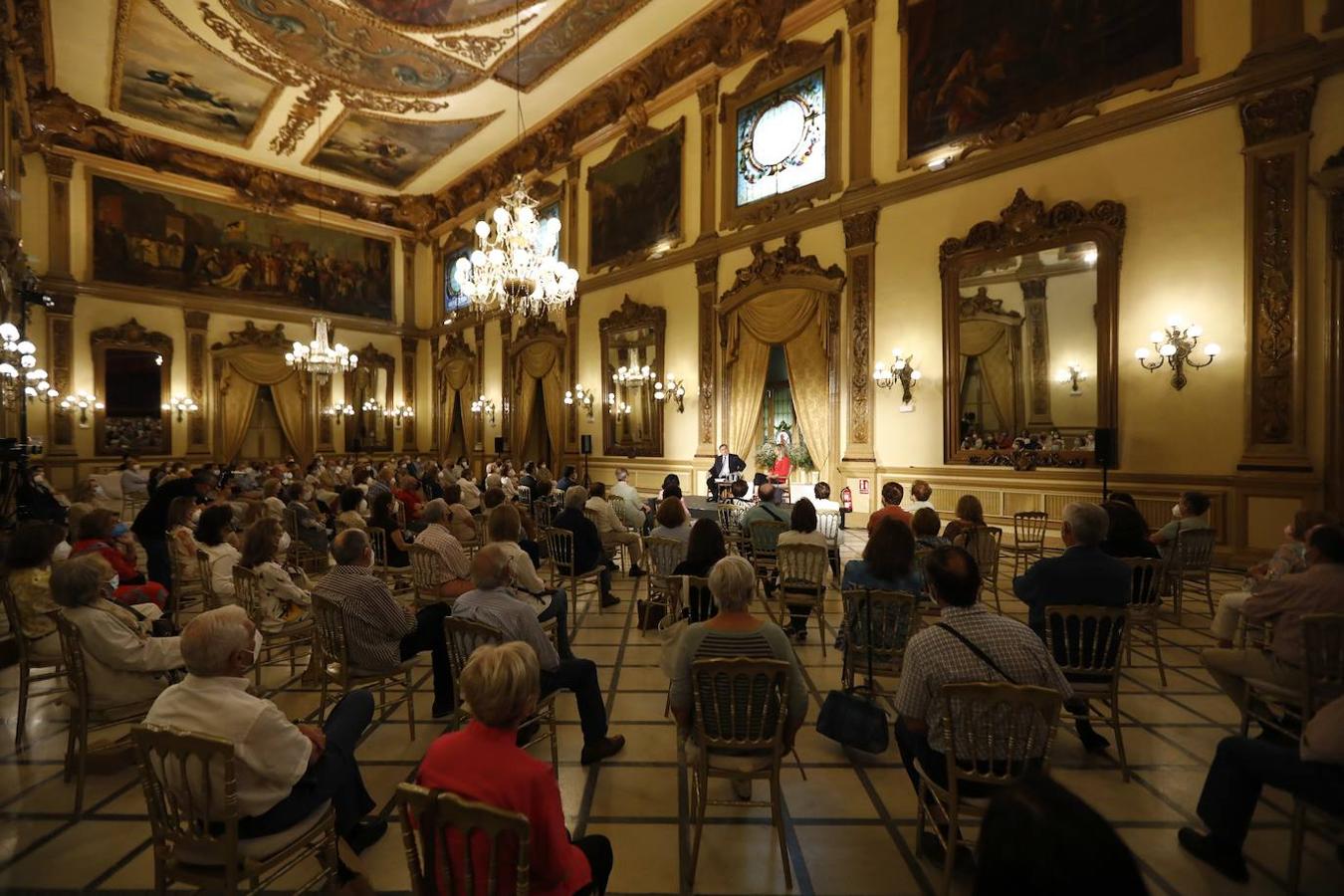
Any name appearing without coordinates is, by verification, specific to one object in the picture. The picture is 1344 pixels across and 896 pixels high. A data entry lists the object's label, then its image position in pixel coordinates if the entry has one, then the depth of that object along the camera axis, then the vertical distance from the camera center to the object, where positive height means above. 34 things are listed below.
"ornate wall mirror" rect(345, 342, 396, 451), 19.34 +1.47
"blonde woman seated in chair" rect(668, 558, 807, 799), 2.43 -0.78
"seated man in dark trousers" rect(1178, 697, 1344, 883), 2.00 -1.18
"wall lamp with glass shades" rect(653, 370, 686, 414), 12.69 +1.15
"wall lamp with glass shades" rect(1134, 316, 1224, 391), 6.95 +1.07
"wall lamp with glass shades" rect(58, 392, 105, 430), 14.55 +1.04
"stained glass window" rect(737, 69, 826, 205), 10.50 +5.41
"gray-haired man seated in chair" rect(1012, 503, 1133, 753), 3.21 -0.71
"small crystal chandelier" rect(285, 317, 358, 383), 12.27 +1.93
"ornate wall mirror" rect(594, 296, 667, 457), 13.23 +1.50
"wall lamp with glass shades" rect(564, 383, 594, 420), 14.84 +1.16
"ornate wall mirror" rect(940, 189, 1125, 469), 7.65 +1.46
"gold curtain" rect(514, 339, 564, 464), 15.78 +1.56
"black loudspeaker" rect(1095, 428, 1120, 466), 7.00 -0.06
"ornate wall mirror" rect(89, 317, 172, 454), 15.25 +1.52
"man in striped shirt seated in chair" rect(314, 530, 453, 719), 3.28 -0.87
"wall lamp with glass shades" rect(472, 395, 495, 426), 18.14 +1.14
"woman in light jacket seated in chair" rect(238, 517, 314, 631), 3.97 -0.85
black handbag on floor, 3.04 -1.39
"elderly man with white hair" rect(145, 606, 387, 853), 1.85 -0.83
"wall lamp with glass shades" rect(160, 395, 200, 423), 16.16 +1.09
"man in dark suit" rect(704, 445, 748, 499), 11.02 -0.39
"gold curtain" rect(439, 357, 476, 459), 18.94 +1.96
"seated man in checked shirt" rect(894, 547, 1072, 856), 2.18 -0.78
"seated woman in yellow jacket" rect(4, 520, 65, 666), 3.27 -0.75
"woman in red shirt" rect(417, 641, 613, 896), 1.48 -0.80
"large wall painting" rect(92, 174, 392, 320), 15.70 +5.49
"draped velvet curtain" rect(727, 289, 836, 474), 10.38 +1.53
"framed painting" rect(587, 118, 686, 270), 12.95 +5.50
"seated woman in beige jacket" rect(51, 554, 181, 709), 2.73 -0.90
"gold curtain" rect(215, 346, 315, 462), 17.12 +1.53
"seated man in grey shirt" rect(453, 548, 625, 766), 2.97 -0.90
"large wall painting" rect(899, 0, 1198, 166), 7.30 +4.97
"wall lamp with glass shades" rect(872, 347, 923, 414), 9.22 +1.04
